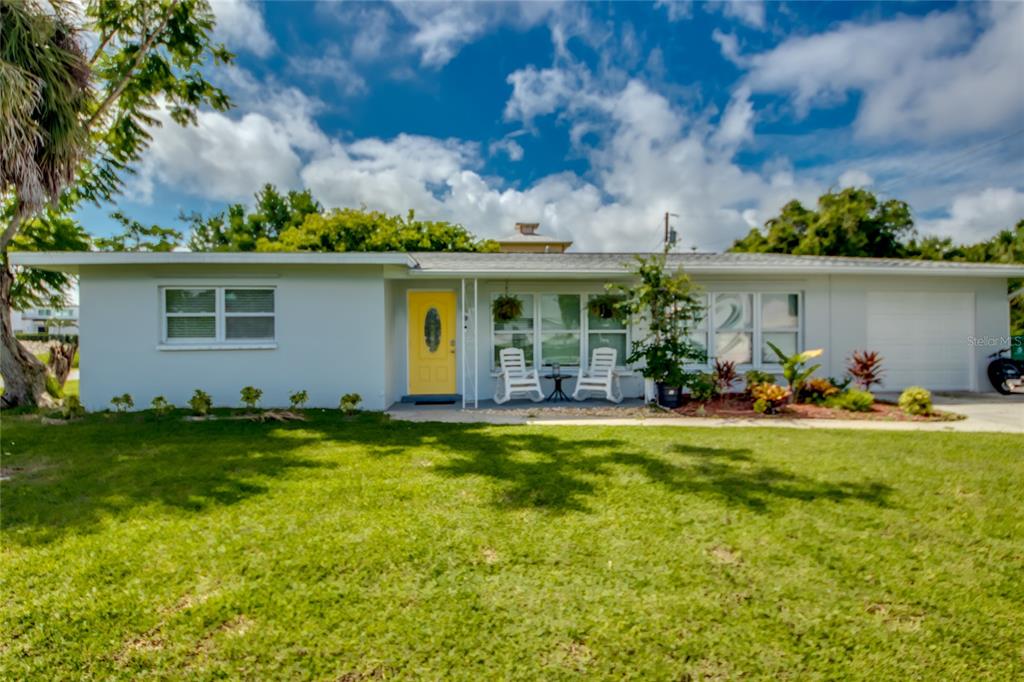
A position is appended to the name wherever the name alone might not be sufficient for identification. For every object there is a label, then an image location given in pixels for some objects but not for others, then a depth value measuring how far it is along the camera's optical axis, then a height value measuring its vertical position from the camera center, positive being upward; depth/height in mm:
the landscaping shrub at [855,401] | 8648 -1005
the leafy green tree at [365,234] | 26297 +6279
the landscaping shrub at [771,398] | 8531 -911
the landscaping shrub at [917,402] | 8141 -969
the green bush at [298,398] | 8586 -850
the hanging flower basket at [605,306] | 10516 +880
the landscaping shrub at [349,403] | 8531 -924
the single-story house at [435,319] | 8945 +596
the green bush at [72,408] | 8164 -924
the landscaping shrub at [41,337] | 22828 +794
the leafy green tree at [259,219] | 34219 +9393
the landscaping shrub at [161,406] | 8258 -924
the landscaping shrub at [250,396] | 8578 -790
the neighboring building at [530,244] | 25828 +5526
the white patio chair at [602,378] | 10070 -634
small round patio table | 10296 -938
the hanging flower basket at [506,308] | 10320 +848
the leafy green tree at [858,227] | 25391 +6172
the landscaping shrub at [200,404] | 8312 -892
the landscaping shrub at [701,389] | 9133 -792
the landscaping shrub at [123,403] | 8565 -901
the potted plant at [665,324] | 9250 +445
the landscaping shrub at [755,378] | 9602 -633
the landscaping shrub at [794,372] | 9141 -497
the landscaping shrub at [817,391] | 9367 -891
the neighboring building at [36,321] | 42438 +2909
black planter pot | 9287 -937
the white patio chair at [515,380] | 9914 -647
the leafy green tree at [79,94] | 6070 +4072
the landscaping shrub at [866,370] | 9875 -524
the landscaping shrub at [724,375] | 9742 -573
